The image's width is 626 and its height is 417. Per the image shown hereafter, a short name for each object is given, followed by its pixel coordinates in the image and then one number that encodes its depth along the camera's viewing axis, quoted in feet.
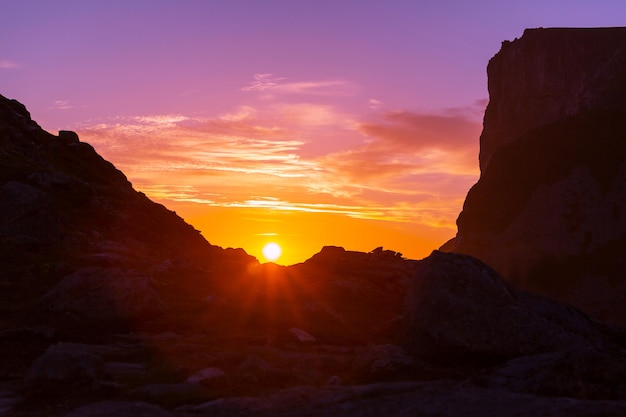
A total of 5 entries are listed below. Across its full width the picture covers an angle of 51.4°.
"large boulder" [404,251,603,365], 67.87
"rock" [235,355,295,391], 62.85
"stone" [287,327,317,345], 90.02
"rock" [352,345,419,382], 62.80
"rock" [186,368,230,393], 61.52
